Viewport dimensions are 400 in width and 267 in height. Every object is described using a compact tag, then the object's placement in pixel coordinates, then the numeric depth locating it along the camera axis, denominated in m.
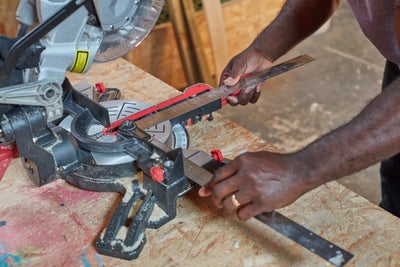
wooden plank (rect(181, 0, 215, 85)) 3.03
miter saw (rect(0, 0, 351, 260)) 1.11
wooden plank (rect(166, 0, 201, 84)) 3.02
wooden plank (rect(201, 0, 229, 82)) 3.02
